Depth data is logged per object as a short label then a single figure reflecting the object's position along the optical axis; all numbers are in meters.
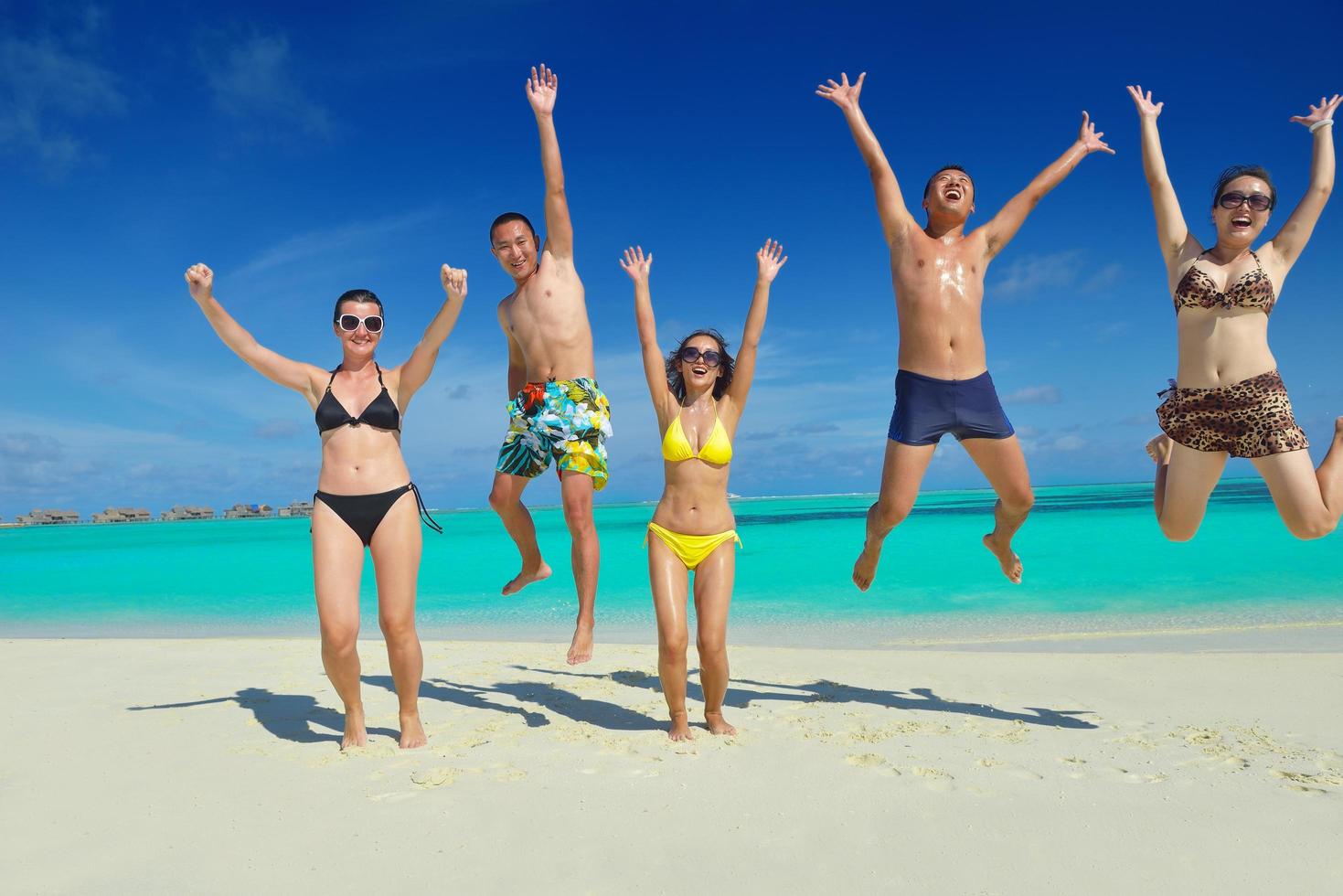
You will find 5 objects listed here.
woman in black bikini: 5.06
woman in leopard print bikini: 5.09
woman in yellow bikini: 5.26
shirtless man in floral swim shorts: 6.47
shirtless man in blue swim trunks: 5.48
